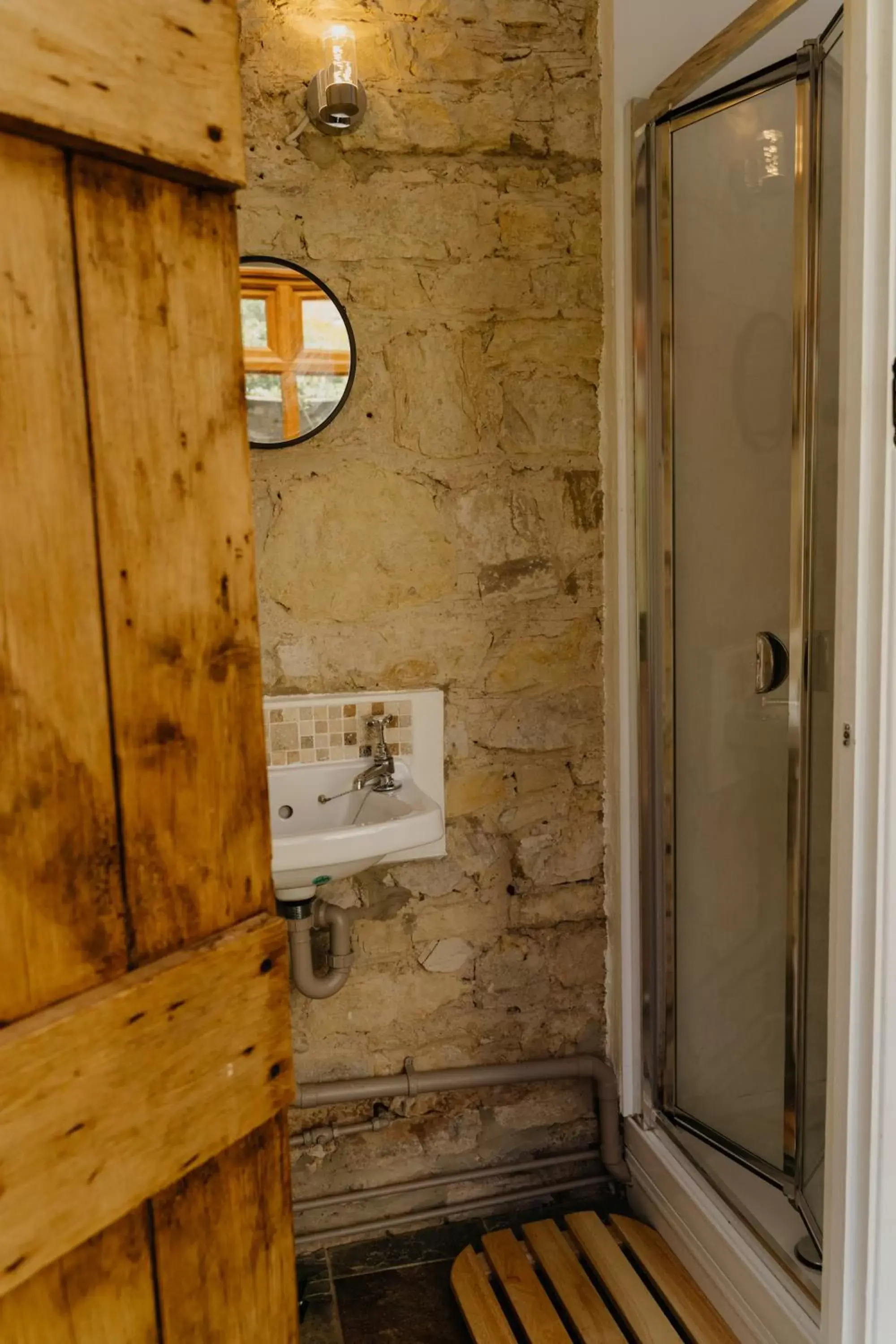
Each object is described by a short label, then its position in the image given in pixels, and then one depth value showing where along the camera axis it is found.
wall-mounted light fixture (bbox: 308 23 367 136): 1.75
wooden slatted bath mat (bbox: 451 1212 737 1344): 1.71
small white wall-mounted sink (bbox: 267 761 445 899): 1.59
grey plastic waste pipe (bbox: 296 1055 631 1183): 2.01
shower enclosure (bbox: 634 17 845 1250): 1.58
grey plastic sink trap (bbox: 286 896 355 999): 1.87
